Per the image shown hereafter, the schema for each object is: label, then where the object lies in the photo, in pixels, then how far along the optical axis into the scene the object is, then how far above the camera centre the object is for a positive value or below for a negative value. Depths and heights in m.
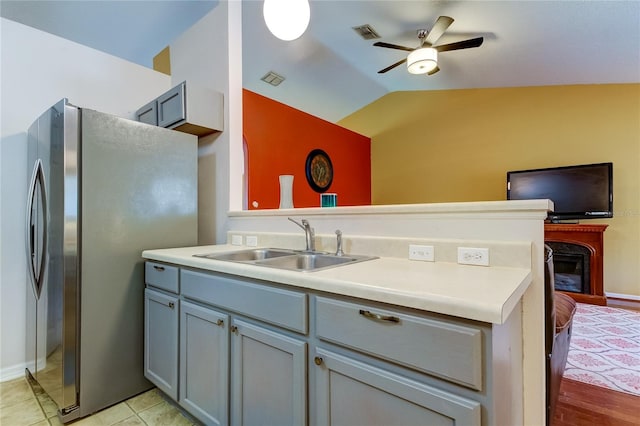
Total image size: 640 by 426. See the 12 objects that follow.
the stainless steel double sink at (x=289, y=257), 1.61 -0.25
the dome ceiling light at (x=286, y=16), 1.65 +1.08
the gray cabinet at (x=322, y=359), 0.79 -0.49
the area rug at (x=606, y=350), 2.10 -1.16
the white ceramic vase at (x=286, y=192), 2.40 +0.17
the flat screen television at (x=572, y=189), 3.81 +0.30
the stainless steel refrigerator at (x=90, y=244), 1.66 -0.17
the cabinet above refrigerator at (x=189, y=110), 2.22 +0.80
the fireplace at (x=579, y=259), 3.81 -0.63
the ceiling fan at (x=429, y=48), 2.86 +1.70
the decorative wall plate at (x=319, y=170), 5.08 +0.74
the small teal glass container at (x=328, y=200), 2.05 +0.09
